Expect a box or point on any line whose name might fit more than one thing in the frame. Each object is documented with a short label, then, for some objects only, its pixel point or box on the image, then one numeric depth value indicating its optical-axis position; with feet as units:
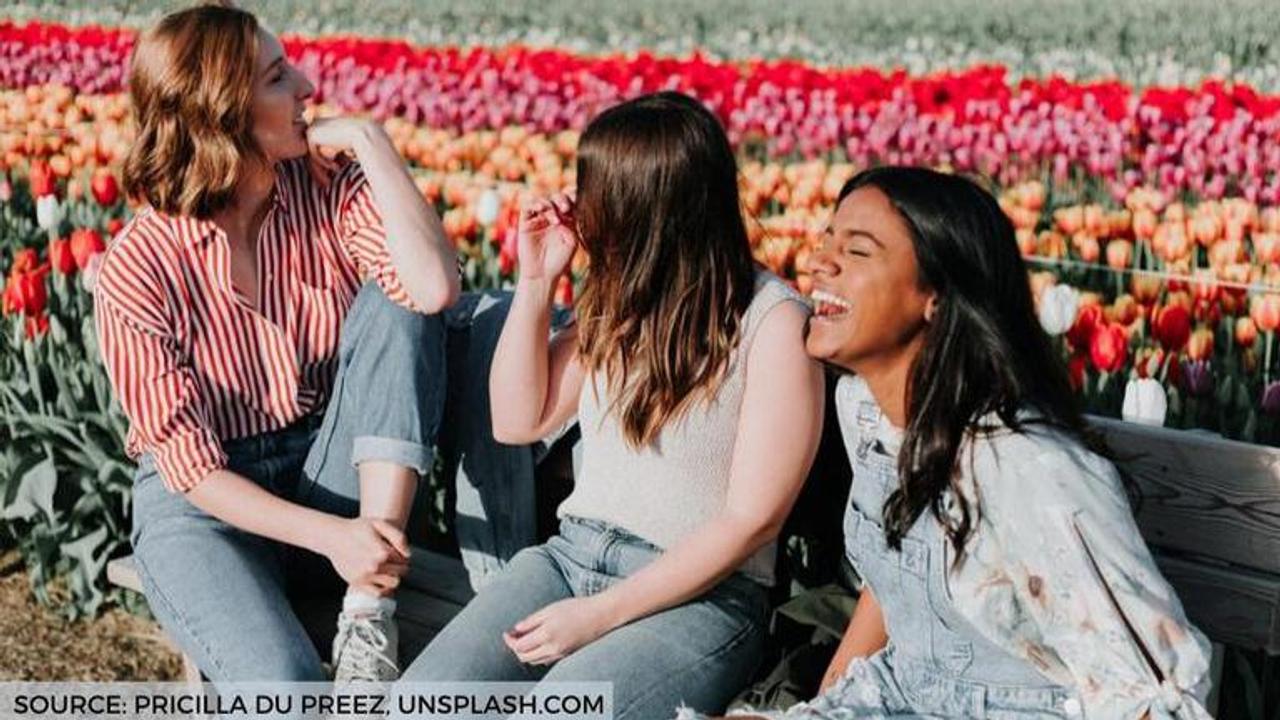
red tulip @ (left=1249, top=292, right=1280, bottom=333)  13.80
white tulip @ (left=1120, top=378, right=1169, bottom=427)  10.27
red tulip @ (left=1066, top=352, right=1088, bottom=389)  12.99
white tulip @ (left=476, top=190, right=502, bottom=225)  16.05
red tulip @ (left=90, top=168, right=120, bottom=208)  17.48
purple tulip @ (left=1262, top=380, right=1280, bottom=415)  12.20
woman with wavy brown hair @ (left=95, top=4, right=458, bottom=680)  10.05
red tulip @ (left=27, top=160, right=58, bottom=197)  17.83
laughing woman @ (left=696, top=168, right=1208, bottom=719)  7.35
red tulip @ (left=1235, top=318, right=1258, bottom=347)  14.14
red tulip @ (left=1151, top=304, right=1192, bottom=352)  12.93
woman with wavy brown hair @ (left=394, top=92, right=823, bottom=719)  9.22
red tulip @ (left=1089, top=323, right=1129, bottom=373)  12.85
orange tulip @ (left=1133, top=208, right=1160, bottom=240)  16.80
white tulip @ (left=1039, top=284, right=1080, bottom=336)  12.64
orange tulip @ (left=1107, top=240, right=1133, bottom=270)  16.46
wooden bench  8.68
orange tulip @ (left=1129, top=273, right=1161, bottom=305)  14.62
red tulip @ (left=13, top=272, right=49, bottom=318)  14.84
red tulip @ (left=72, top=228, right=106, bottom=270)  15.08
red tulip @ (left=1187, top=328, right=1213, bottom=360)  13.50
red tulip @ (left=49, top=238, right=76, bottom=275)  15.30
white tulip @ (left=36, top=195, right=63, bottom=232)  16.31
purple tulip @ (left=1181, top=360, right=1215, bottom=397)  12.73
